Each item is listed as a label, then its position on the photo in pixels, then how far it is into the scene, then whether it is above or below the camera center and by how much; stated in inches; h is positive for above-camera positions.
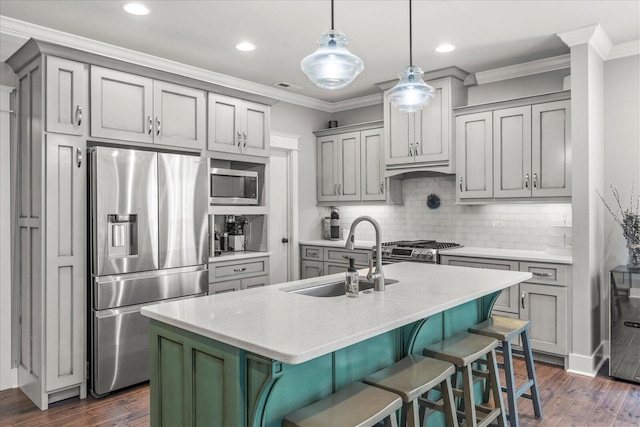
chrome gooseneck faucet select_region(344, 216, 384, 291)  93.2 -8.5
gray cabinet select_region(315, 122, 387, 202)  212.2 +24.7
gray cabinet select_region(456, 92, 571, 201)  158.1 +23.5
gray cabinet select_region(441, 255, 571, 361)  150.3 -29.8
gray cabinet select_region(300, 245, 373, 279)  204.1 -20.8
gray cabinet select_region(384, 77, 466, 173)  183.8 +34.1
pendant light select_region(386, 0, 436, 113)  106.8 +28.9
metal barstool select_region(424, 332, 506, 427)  88.9 -28.7
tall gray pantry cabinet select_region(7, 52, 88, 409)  124.8 -2.8
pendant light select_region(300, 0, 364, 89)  86.6 +29.2
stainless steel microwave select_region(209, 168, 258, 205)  166.6 +10.6
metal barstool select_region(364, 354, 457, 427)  75.0 -27.9
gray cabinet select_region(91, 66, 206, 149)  134.7 +33.1
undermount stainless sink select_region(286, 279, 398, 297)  104.3 -17.2
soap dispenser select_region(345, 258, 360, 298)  91.1 -13.5
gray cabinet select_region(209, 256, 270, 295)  162.1 -21.8
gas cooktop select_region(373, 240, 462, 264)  176.6 -14.2
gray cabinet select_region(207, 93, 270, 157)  163.9 +33.3
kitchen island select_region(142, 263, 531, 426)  64.9 -20.4
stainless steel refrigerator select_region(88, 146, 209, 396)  131.6 -9.8
